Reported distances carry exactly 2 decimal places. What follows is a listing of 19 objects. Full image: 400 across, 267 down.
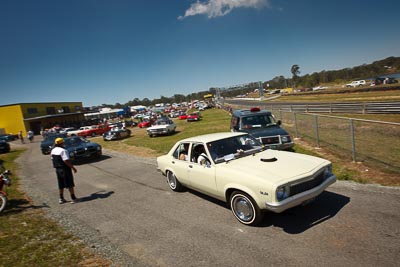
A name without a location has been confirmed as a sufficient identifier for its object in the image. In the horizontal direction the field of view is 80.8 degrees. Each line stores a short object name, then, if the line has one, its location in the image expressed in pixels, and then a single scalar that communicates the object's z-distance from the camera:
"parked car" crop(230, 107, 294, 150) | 8.92
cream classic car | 3.97
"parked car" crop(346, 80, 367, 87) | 59.37
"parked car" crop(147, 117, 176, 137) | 21.25
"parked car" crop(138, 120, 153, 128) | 35.28
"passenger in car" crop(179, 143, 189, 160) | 6.09
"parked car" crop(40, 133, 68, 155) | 19.03
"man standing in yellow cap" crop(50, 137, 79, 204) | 6.73
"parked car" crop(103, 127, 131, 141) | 23.17
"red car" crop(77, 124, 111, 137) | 31.22
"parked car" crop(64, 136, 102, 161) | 12.66
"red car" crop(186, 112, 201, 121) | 33.53
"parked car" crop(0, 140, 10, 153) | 23.58
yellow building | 49.75
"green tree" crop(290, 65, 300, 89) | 155.25
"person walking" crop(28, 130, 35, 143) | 34.88
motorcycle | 6.33
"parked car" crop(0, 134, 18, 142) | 41.13
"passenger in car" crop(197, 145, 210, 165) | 5.25
